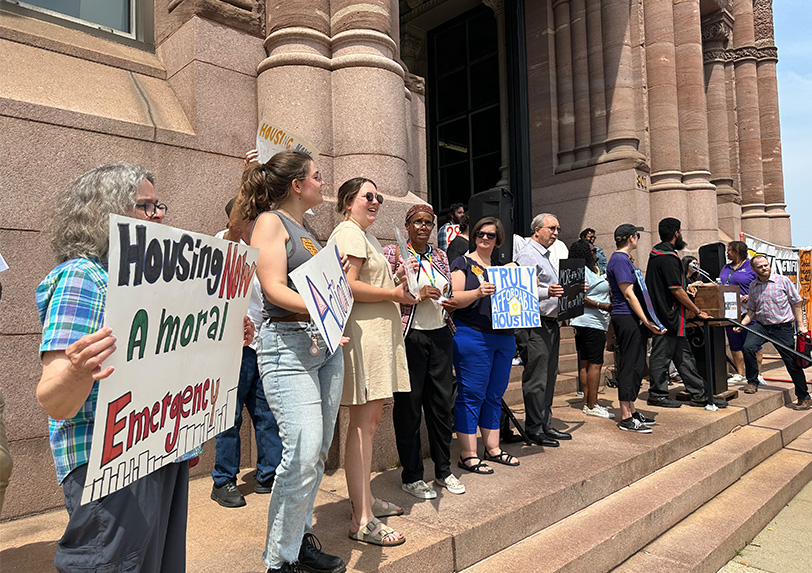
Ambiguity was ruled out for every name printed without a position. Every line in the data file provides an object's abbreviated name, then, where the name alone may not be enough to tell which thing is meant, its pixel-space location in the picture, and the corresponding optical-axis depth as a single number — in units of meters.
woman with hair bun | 2.44
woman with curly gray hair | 1.45
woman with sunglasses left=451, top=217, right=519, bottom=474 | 4.18
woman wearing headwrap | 3.61
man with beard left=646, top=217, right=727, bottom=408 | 6.40
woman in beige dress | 2.98
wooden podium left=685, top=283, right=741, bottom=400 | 6.94
